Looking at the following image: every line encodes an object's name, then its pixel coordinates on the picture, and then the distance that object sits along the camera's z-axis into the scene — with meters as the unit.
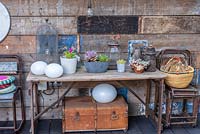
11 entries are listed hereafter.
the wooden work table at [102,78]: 2.02
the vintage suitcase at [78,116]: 2.19
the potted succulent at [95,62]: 2.12
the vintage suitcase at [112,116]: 2.22
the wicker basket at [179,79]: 2.21
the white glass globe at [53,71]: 2.01
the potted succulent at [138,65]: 2.15
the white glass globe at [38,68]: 2.07
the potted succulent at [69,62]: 2.10
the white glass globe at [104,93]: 2.24
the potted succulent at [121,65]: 2.18
